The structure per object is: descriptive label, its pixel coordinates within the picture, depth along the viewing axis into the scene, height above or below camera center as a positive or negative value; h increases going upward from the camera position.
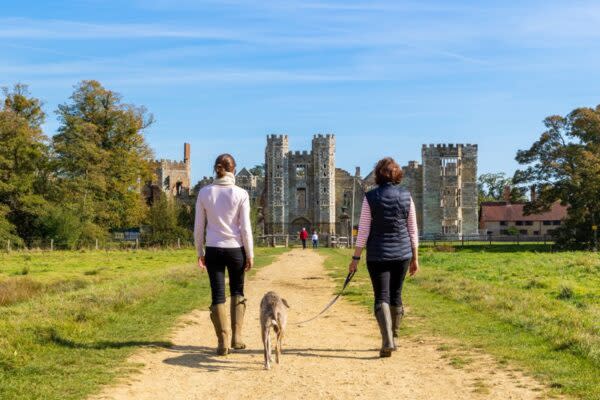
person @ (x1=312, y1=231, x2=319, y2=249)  55.91 -1.22
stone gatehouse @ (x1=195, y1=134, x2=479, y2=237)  79.75 +4.00
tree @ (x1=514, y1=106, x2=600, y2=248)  51.22 +3.83
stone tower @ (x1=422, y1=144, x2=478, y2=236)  82.12 +3.79
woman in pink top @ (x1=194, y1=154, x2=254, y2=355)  8.66 -0.13
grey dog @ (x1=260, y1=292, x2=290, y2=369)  7.97 -1.05
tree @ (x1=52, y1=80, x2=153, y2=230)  49.31 +4.62
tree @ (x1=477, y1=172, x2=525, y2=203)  139.00 +7.20
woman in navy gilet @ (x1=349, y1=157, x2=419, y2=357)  8.50 -0.17
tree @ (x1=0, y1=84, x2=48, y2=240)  47.25 +3.47
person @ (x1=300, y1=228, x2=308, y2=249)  51.53 -0.84
